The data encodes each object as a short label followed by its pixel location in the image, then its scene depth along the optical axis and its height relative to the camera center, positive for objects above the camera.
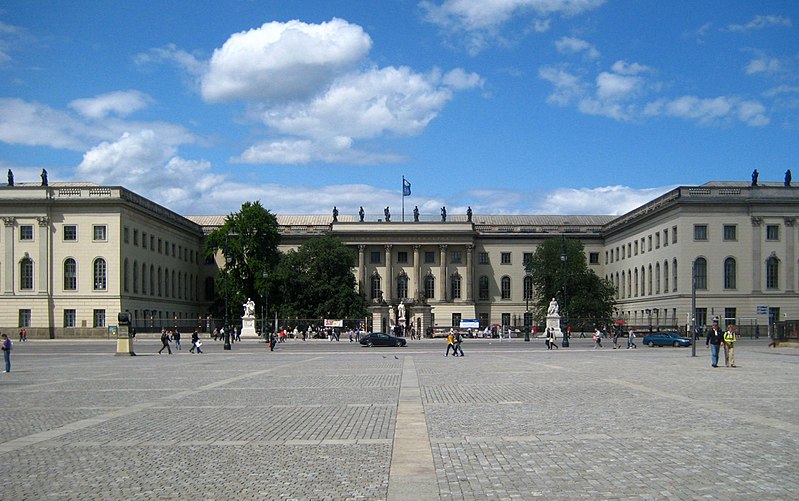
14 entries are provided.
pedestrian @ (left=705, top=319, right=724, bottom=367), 34.75 -2.44
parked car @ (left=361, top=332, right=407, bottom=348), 66.44 -4.17
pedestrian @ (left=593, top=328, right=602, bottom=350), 58.97 -3.75
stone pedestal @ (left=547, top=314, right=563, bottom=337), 83.19 -3.61
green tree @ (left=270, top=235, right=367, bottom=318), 99.44 +0.05
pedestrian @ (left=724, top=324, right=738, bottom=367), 34.22 -2.52
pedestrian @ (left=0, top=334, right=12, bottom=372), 33.87 -2.34
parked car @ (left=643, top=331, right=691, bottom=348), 62.12 -4.14
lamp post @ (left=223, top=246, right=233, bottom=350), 94.95 +3.23
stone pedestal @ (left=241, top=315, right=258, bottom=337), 83.75 -3.55
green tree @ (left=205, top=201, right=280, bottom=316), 97.31 +4.34
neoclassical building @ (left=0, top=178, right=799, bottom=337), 85.00 +2.92
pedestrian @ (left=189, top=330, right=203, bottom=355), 54.47 -3.36
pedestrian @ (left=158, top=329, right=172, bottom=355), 53.31 -3.13
